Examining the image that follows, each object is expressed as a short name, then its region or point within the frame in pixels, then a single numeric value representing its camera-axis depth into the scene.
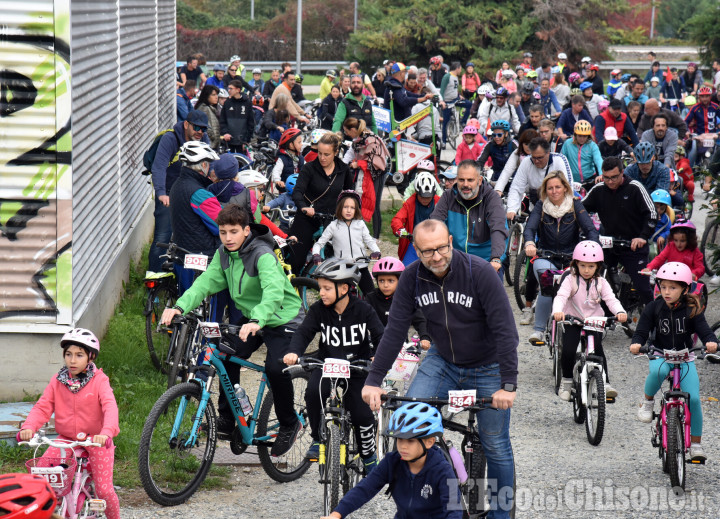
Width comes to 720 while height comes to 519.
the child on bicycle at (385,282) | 17.42
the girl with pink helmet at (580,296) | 17.77
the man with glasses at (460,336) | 11.41
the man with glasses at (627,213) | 22.23
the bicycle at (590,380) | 16.72
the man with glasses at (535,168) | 23.91
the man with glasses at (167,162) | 22.37
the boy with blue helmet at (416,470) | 9.87
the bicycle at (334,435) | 12.42
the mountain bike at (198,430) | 13.12
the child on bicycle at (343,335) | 13.21
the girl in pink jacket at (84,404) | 11.90
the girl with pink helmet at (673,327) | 15.46
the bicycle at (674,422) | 14.77
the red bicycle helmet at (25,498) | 8.31
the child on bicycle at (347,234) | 21.39
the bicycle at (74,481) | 11.42
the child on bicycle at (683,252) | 21.30
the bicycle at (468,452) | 11.12
